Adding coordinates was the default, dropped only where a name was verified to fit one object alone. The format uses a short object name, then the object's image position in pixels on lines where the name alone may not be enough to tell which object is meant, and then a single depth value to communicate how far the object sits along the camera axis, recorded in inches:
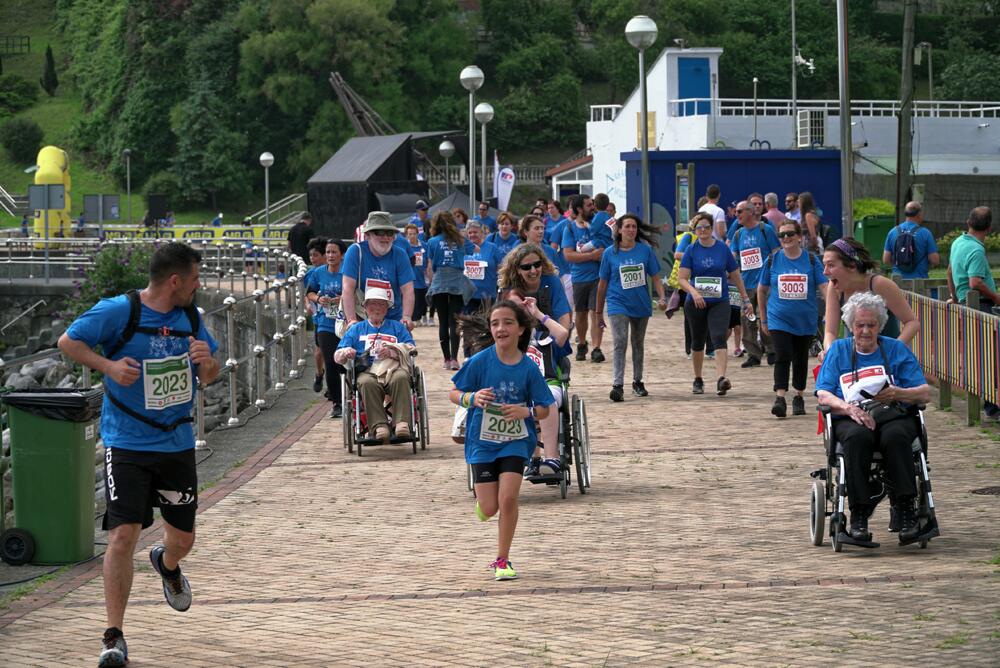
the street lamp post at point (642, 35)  981.2
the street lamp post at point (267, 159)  2187.0
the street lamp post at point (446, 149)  1841.8
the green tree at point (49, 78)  3937.0
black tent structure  1638.8
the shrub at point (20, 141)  3486.7
